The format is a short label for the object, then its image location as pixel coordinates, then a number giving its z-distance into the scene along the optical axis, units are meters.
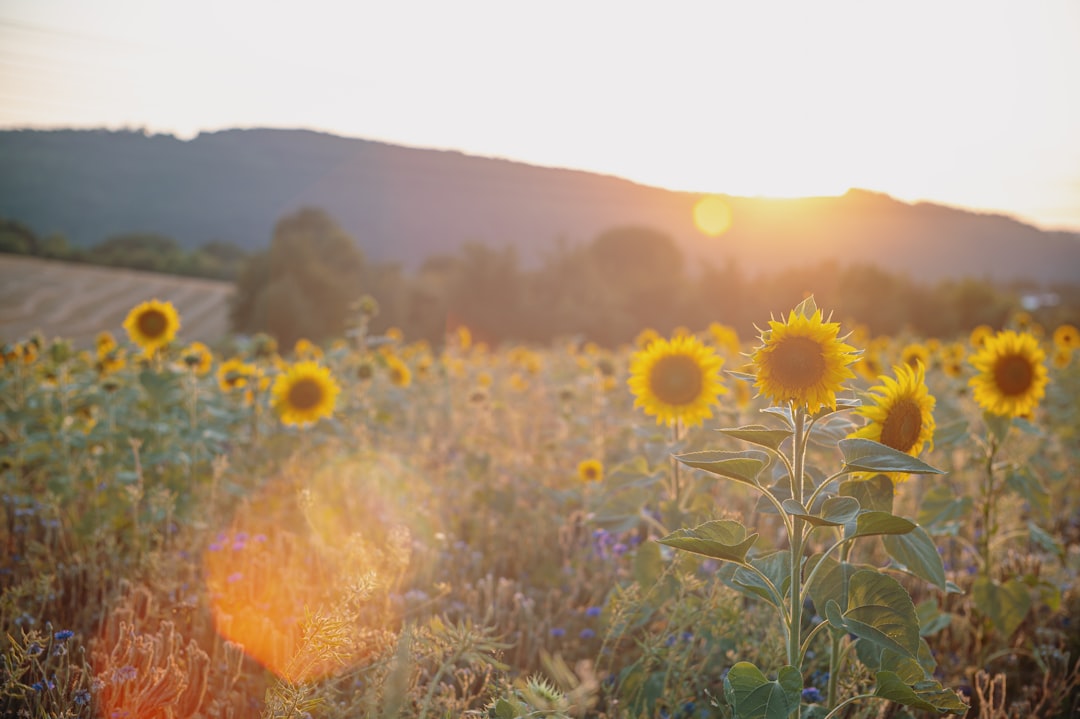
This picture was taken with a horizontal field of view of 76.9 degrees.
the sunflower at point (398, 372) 6.16
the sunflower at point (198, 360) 4.15
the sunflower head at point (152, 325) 4.29
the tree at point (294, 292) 30.64
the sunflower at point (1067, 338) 9.13
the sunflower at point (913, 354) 6.68
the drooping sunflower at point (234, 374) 4.50
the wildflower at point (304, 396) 4.36
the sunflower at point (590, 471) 3.99
